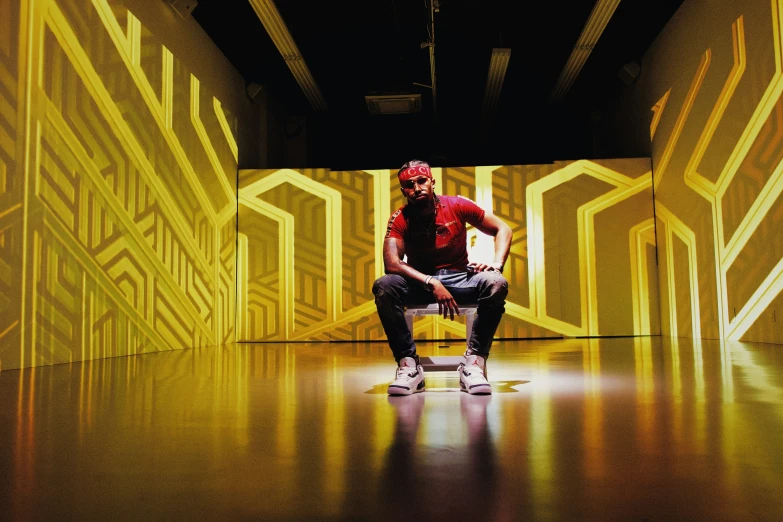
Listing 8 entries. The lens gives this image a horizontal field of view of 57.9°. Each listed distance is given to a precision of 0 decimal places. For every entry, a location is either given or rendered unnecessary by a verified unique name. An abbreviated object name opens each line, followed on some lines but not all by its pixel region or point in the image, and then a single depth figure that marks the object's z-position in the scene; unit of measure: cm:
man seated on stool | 272
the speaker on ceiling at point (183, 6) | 596
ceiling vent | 810
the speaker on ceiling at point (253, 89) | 822
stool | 284
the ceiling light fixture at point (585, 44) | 632
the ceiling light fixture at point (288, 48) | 630
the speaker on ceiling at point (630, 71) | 785
